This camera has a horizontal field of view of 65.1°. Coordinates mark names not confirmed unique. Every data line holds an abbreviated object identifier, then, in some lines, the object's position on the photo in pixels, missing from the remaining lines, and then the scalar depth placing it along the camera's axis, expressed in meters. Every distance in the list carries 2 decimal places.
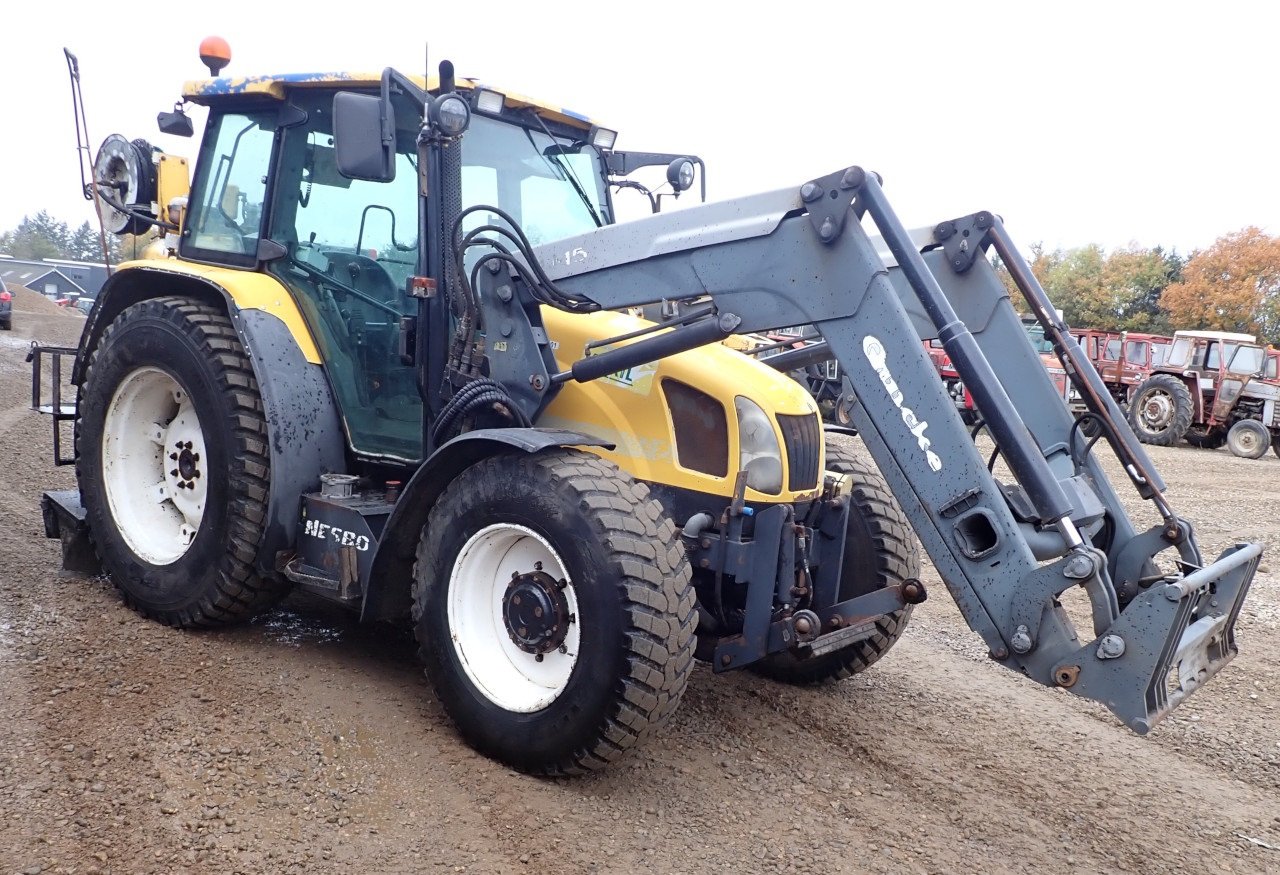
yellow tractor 3.20
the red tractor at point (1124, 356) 19.67
